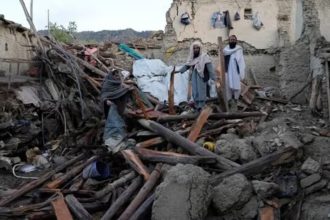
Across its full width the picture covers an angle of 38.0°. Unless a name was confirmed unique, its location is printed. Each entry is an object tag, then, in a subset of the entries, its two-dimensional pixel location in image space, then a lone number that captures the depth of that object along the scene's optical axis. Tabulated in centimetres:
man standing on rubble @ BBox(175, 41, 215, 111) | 827
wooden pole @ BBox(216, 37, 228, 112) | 834
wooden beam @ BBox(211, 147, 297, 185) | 625
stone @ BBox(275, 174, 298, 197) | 609
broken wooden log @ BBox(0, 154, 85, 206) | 684
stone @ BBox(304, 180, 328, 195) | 619
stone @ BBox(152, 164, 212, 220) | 544
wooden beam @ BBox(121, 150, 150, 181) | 667
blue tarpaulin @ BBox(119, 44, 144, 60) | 1375
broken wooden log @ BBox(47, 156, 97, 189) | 711
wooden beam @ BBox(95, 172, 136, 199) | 660
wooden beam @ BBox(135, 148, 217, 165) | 658
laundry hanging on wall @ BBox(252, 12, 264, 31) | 1543
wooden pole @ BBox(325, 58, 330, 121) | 838
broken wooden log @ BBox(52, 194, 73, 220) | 609
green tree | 2710
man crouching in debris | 782
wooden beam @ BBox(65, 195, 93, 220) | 609
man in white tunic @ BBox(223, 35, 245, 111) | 855
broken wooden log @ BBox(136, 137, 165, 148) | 760
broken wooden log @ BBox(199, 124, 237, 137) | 766
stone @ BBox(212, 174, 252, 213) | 577
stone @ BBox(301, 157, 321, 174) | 628
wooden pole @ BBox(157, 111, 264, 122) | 820
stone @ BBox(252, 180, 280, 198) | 592
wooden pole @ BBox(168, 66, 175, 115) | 924
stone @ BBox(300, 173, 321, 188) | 621
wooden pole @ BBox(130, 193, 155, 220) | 579
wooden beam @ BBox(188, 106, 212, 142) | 759
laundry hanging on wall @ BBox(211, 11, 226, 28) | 1538
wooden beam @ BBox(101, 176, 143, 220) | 598
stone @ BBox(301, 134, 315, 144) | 675
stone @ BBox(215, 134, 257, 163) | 662
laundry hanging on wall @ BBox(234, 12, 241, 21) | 1551
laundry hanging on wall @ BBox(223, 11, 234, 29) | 1534
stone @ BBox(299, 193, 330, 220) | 577
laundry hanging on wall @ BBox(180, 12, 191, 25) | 1513
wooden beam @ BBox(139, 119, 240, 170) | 655
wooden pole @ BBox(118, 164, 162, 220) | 585
